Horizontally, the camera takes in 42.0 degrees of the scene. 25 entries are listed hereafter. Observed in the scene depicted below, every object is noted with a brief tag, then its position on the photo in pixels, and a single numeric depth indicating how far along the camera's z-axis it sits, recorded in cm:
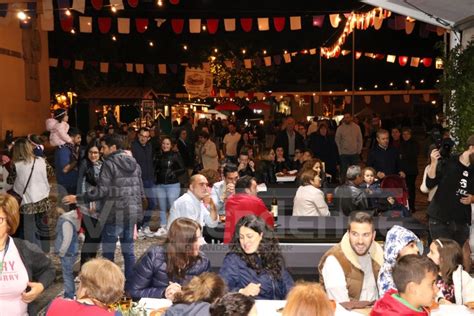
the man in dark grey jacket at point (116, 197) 693
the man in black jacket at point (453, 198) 657
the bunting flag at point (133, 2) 1524
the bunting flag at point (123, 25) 1781
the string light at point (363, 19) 1741
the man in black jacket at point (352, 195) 738
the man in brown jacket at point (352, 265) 460
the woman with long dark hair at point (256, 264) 485
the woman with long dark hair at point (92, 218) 693
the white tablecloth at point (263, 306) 425
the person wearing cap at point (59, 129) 923
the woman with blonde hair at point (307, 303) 307
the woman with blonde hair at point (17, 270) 407
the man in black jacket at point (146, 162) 1077
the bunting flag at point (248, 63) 2982
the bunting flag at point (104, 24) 1736
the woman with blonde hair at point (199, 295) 340
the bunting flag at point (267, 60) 2750
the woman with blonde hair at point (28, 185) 754
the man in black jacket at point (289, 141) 1446
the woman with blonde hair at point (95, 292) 333
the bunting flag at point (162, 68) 2798
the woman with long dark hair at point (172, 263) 465
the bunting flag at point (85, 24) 1658
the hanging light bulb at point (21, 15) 1399
